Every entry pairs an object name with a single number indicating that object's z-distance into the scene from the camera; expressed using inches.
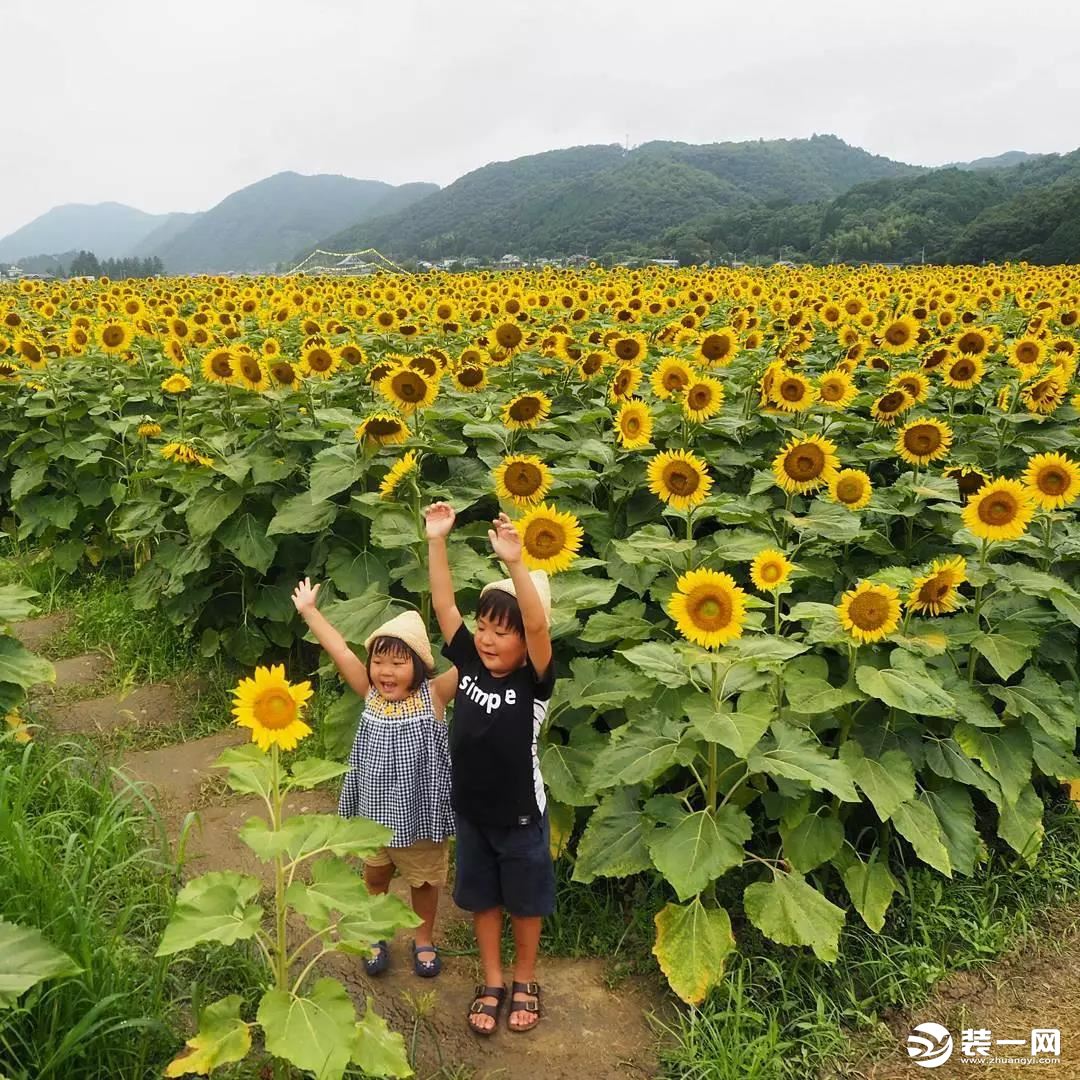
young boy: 105.2
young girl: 112.0
